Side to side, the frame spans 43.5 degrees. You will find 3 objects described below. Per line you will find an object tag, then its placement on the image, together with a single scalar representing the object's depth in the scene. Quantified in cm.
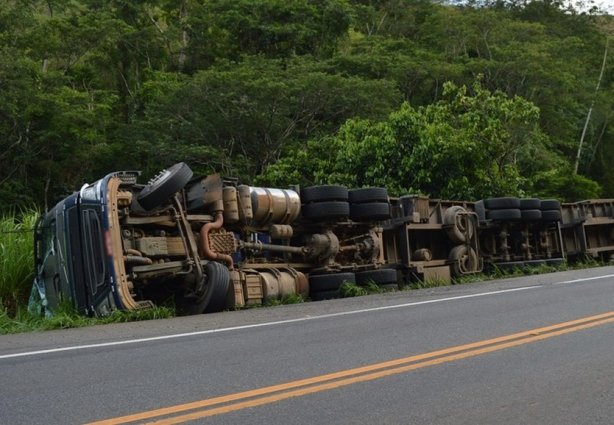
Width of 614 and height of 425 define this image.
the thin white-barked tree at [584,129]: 4891
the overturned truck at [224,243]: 1090
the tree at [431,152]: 2120
